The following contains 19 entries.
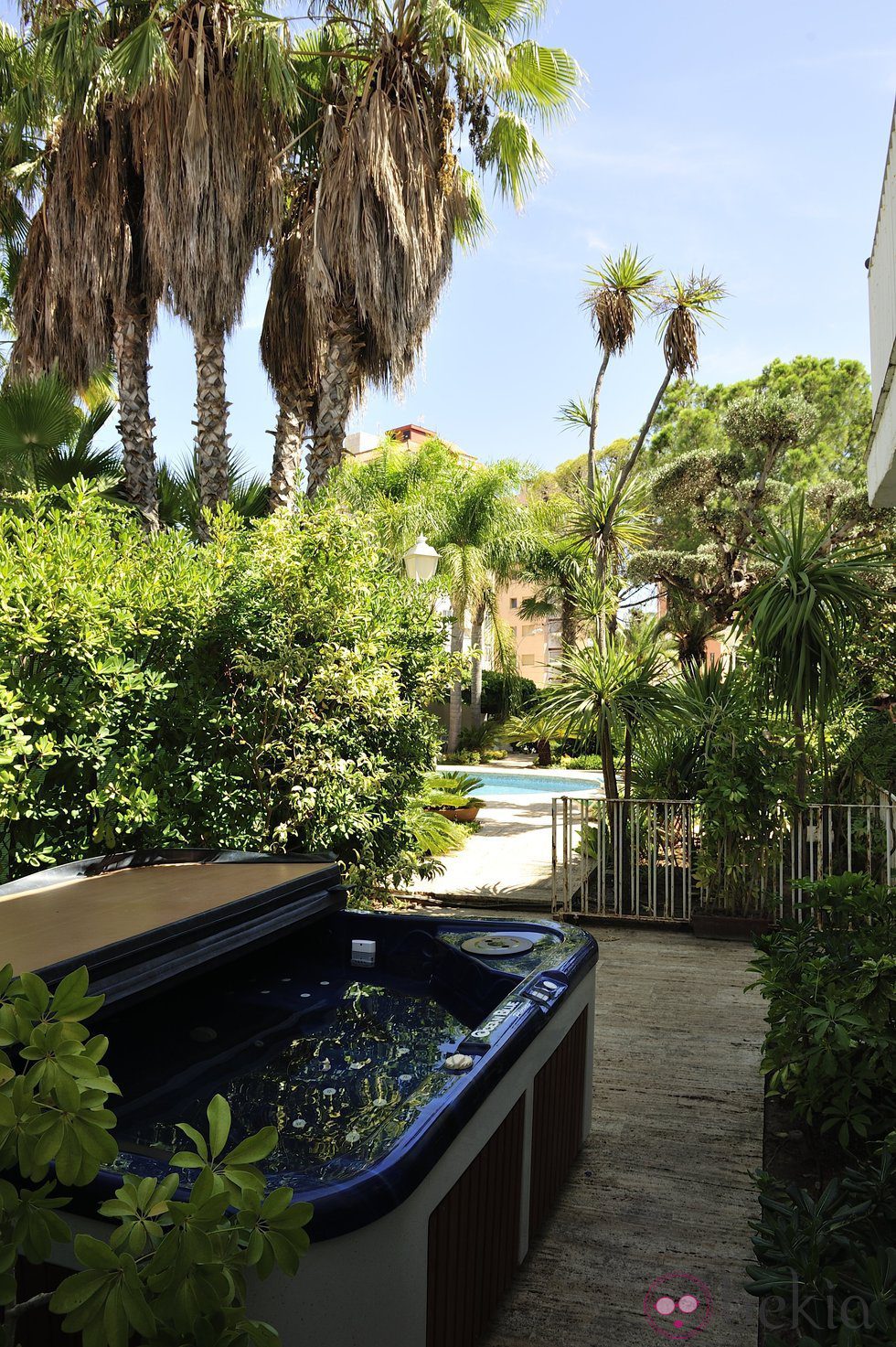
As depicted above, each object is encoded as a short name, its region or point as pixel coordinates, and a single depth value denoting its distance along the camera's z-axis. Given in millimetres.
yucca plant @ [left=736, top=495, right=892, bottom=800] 6156
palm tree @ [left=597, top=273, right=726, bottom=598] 12352
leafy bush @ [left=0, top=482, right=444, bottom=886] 4016
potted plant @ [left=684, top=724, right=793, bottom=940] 6512
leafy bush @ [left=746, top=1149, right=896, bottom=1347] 1850
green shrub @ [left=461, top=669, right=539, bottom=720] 24320
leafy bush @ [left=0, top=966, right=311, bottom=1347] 1060
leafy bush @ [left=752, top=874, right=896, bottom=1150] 2852
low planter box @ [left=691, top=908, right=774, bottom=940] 6609
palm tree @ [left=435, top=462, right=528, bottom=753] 19953
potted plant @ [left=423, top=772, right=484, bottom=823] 10875
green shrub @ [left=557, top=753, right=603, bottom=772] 19984
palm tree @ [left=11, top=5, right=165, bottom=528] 8180
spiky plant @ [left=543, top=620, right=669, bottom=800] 7461
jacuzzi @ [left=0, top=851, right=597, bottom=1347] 1806
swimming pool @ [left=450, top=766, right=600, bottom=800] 17312
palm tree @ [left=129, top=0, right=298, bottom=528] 7848
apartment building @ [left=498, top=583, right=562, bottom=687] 39656
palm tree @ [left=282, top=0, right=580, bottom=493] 8039
